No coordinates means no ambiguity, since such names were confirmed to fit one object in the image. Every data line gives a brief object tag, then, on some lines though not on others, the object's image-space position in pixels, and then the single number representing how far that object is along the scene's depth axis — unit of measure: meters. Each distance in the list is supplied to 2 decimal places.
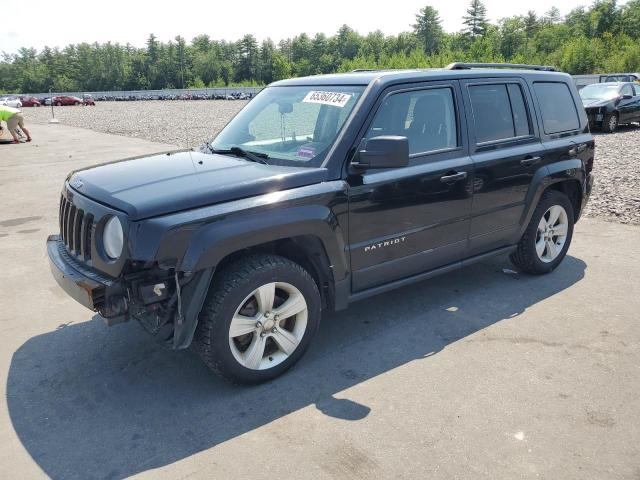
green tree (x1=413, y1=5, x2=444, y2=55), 130.38
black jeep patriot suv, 3.13
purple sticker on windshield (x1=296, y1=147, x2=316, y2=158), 3.76
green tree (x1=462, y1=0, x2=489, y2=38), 111.94
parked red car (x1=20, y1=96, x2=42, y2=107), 66.75
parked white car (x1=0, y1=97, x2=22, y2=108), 46.31
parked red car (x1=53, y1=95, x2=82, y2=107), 66.06
